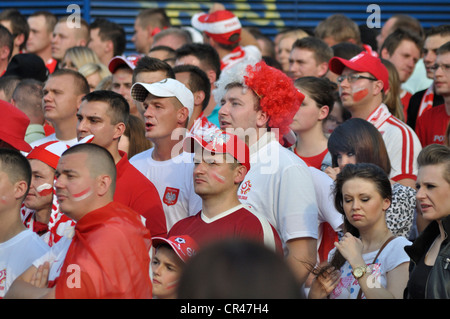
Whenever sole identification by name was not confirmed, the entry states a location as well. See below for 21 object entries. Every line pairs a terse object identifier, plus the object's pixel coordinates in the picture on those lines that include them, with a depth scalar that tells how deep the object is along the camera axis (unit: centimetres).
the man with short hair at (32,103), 1423
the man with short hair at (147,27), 2150
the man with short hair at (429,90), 1560
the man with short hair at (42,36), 2108
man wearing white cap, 1105
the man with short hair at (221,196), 921
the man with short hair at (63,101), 1285
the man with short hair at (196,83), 1339
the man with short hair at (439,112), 1380
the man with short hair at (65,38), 1981
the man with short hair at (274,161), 988
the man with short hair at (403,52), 1806
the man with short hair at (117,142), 1028
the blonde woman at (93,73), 1658
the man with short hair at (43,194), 1093
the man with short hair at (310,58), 1647
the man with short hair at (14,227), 930
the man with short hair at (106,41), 2031
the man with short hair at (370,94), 1290
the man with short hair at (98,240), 740
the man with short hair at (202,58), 1577
